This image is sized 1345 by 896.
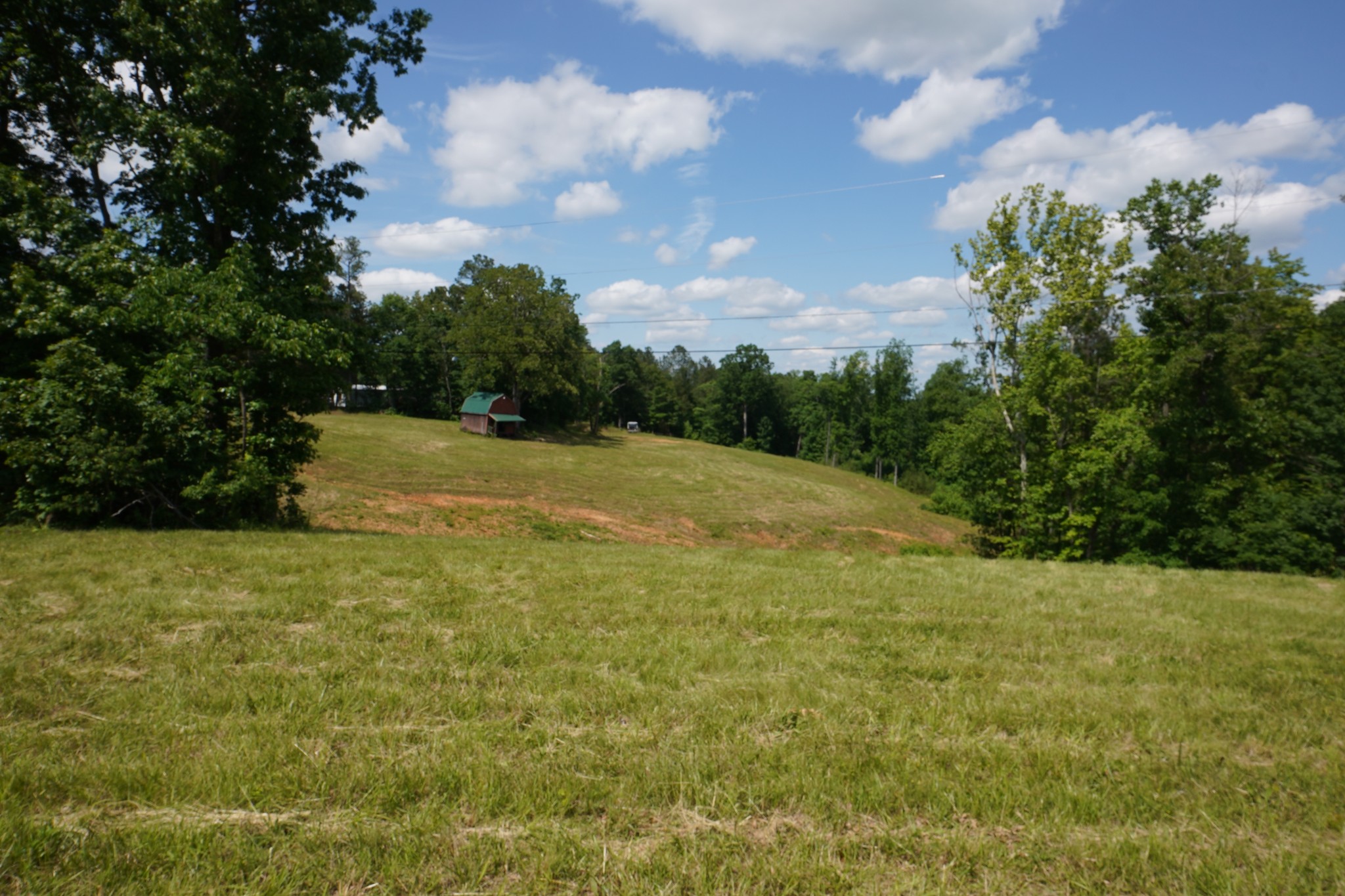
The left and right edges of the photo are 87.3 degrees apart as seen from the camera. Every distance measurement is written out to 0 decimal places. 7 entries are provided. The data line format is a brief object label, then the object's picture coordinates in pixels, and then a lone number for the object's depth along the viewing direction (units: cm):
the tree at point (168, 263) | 1205
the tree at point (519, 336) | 6456
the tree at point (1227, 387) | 2595
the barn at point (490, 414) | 6359
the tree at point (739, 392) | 10669
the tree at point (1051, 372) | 2586
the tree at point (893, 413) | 8881
